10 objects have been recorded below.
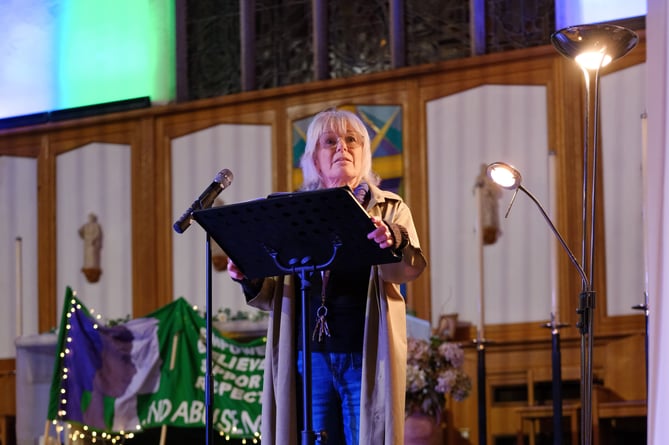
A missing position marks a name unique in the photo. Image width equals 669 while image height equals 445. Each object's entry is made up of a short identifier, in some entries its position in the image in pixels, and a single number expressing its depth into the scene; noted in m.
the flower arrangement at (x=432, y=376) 7.85
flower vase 7.84
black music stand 4.15
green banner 8.43
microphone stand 4.63
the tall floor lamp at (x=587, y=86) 5.28
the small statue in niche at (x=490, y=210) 9.60
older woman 4.63
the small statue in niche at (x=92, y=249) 11.29
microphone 4.69
